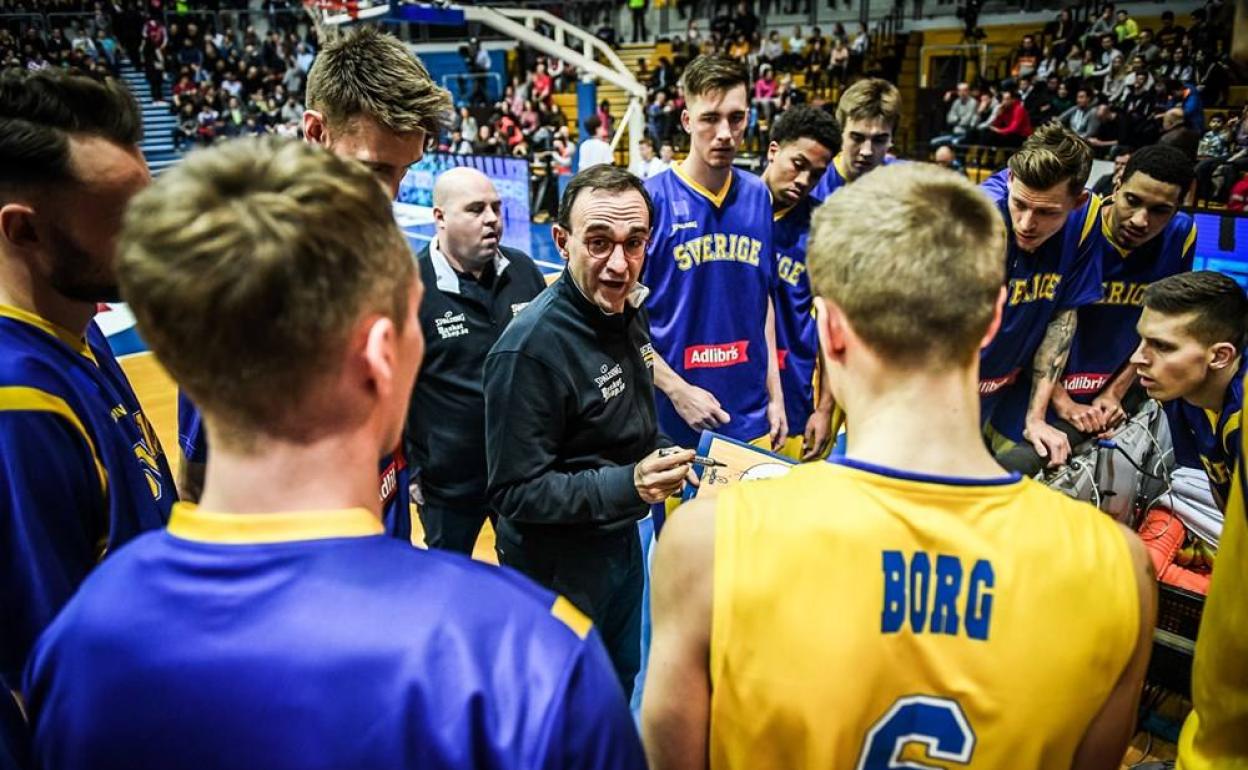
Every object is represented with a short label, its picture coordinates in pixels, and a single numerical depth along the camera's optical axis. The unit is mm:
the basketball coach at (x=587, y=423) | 2381
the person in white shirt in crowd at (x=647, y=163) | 14867
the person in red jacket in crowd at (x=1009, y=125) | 13367
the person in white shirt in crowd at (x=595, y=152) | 15281
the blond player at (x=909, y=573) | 1195
